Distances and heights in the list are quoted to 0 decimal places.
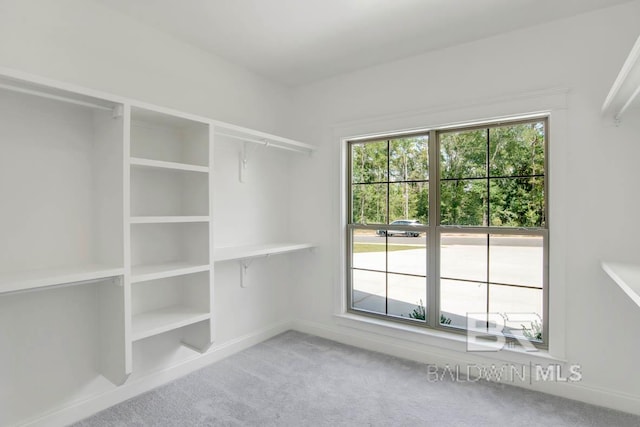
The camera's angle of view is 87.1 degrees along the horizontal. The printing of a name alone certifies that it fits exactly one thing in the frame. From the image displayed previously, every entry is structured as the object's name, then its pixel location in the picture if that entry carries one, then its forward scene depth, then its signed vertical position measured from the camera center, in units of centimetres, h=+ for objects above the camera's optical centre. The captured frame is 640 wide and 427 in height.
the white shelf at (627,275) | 140 -32
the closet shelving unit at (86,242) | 184 -19
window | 253 -12
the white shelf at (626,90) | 136 +62
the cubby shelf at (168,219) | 198 -5
